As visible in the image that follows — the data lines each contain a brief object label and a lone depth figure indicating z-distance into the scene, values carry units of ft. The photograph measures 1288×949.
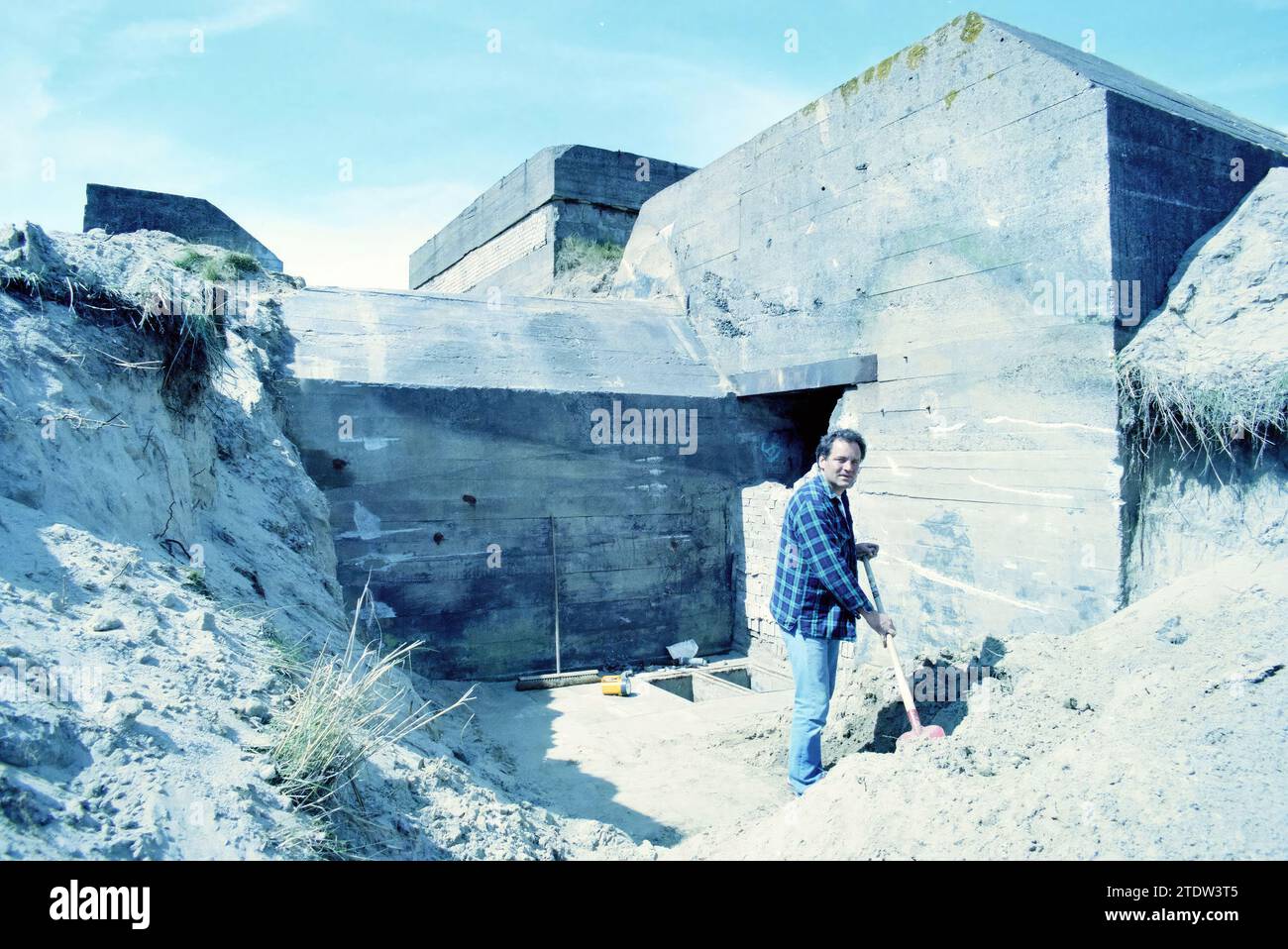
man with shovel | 12.64
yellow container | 23.22
